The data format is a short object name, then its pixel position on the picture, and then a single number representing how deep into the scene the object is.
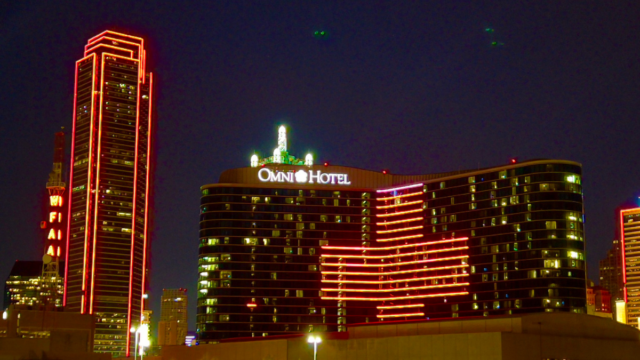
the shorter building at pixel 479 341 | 120.69
